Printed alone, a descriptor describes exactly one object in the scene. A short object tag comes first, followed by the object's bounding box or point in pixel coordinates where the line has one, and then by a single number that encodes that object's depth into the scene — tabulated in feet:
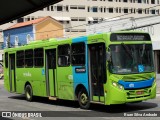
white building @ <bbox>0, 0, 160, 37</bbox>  285.84
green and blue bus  46.21
